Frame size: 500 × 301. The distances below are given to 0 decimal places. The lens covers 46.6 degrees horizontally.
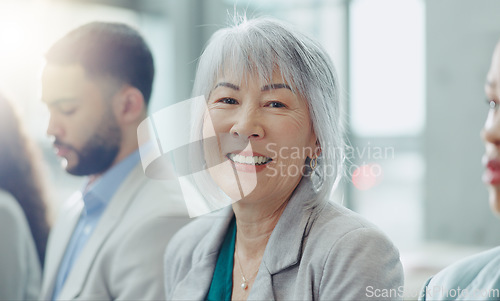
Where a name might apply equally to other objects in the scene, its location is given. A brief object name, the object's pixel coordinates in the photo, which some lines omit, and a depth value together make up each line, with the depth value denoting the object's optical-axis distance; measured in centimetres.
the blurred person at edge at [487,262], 79
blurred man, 120
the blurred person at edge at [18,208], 146
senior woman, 92
